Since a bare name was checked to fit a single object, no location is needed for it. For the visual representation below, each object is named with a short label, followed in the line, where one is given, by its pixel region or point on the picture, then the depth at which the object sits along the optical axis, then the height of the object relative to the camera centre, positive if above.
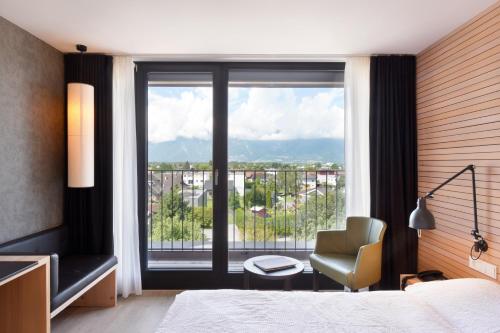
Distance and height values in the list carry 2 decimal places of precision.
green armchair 2.53 -0.85
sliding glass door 3.20 +0.04
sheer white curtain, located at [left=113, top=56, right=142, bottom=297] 3.06 -0.07
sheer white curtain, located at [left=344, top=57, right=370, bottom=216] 3.07 +0.32
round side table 2.42 -0.89
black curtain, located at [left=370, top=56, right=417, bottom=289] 3.02 +0.10
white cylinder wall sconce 2.75 +0.34
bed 1.41 -0.77
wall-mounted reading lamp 2.17 -0.42
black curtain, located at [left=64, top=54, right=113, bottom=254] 3.03 -0.24
